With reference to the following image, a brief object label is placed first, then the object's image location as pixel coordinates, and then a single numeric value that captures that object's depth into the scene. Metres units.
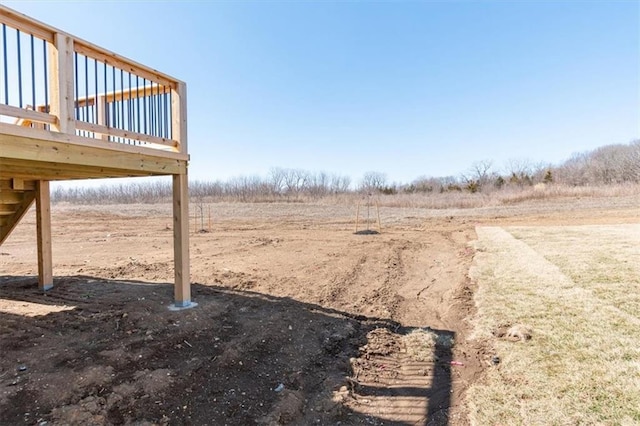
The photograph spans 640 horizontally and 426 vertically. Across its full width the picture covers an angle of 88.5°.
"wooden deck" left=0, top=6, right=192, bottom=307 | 2.73
